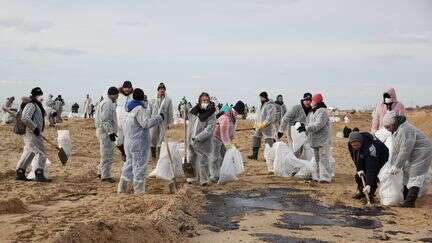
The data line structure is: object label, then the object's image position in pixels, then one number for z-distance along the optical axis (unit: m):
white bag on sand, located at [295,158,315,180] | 10.72
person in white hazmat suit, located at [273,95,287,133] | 13.92
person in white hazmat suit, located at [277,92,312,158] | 11.88
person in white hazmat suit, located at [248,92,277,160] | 13.53
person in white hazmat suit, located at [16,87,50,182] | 9.58
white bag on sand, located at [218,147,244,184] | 10.09
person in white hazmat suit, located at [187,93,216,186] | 9.88
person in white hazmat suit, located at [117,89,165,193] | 8.18
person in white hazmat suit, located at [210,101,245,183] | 10.26
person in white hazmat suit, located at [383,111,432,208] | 7.96
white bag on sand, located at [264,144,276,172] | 11.65
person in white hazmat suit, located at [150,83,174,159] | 12.11
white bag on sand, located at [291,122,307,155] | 11.45
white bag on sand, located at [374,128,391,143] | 9.98
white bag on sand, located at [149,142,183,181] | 9.92
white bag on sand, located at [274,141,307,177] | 10.92
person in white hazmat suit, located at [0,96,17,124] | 9.49
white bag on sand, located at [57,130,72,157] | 11.93
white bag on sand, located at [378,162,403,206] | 8.08
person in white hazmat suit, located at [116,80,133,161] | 10.61
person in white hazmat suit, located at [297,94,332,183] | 10.39
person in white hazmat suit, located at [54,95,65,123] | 27.27
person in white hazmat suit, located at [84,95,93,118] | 33.07
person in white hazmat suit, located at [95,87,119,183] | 9.70
